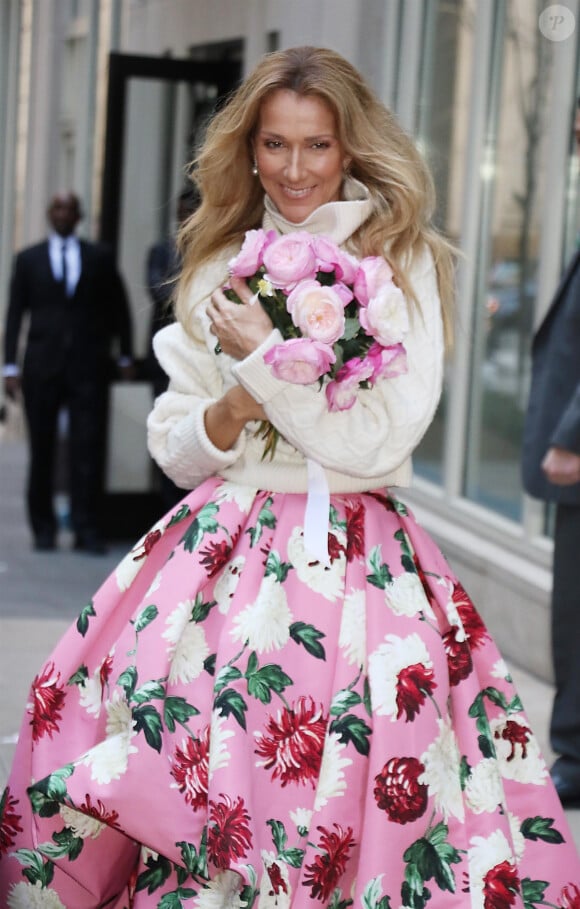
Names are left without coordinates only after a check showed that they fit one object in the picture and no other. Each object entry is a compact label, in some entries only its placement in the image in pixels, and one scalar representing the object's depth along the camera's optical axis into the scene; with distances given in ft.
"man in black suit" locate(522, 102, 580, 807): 25.31
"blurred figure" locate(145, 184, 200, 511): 35.43
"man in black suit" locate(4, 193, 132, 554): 48.05
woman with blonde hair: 16.11
